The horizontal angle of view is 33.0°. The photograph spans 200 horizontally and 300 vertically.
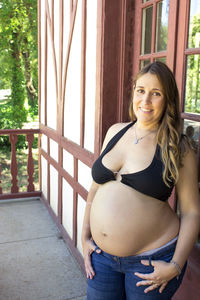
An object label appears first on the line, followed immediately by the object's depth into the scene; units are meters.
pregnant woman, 1.47
